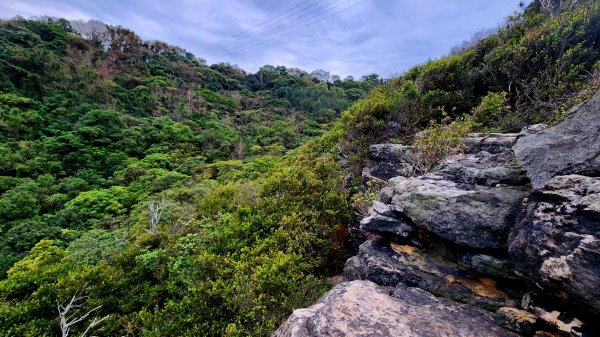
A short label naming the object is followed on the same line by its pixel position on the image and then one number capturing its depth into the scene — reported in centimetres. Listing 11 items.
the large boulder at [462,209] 248
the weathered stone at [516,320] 210
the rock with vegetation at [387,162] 530
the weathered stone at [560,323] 188
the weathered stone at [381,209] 348
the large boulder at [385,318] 213
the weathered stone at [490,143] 407
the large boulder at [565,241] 170
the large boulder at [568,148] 210
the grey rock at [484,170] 277
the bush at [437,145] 457
